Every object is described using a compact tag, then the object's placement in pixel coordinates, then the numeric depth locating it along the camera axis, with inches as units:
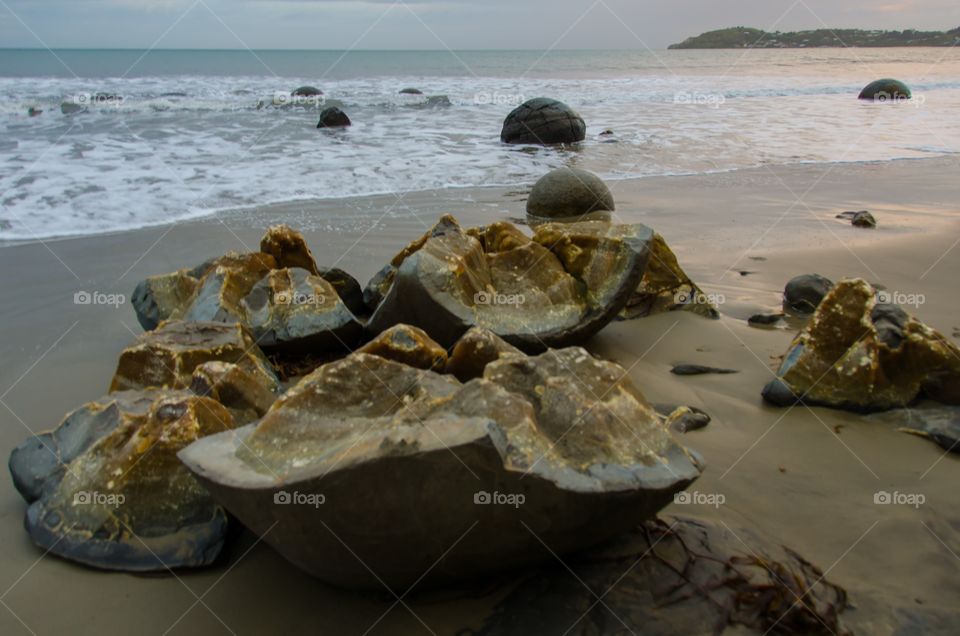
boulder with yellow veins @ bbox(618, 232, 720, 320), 177.6
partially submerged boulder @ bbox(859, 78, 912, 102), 792.3
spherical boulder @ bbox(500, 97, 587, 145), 475.8
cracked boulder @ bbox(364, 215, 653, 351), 141.0
